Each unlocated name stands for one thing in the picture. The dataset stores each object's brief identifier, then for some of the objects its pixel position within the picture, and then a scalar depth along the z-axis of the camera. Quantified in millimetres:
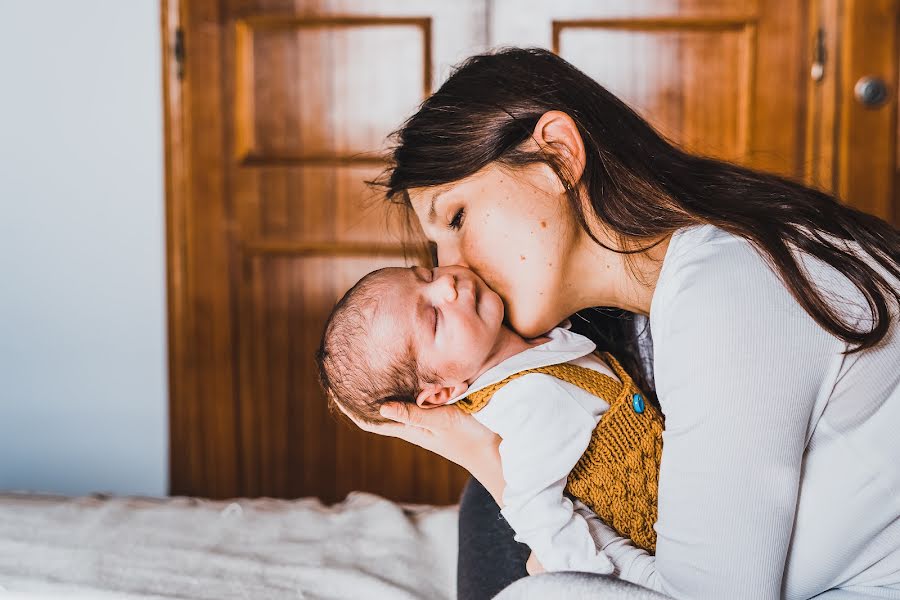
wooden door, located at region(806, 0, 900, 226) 2188
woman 833
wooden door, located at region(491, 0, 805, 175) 2256
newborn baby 1065
